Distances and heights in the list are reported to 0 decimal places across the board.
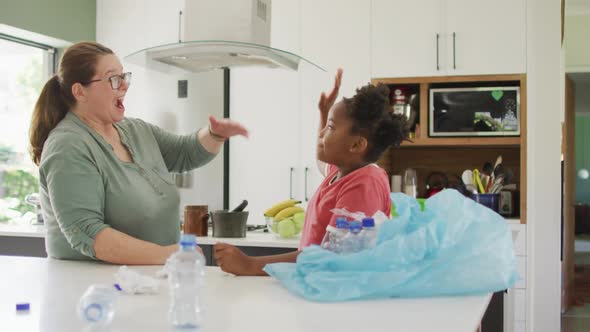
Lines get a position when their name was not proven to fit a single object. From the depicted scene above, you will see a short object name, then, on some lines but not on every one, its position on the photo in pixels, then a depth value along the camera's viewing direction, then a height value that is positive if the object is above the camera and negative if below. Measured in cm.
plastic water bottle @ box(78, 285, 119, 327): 108 -23
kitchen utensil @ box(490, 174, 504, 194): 385 -13
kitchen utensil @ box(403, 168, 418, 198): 411 -12
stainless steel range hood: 212 +41
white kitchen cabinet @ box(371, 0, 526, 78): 383 +72
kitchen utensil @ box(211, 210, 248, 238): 306 -28
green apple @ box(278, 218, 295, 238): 300 -29
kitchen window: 439 +30
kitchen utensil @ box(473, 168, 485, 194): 390 -11
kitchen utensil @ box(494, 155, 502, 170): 392 +1
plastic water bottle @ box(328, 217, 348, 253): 140 -16
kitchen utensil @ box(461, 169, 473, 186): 395 -9
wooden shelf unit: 383 +8
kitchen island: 116 -28
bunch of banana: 306 -22
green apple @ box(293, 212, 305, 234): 303 -27
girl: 168 +4
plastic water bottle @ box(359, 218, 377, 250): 141 -16
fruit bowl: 300 -29
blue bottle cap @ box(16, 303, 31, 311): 127 -27
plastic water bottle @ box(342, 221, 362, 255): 143 -17
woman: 177 -3
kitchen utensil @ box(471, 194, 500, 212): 379 -21
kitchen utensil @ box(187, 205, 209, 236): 313 -27
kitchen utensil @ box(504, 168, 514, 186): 405 -8
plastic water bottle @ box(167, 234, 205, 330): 114 -22
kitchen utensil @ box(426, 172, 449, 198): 423 -12
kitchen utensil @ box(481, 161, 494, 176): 411 -4
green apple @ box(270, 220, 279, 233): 306 -29
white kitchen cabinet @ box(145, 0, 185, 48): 457 +95
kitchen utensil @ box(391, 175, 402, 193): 422 -13
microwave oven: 386 +29
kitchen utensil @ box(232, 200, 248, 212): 310 -21
